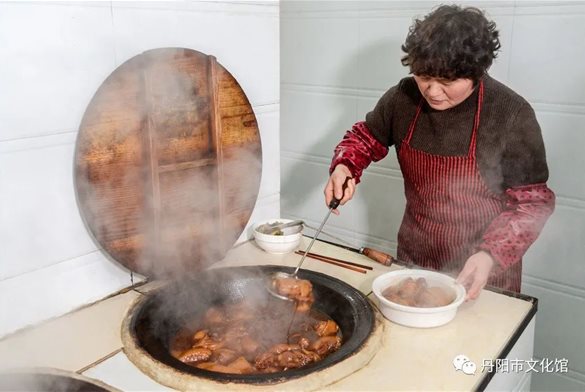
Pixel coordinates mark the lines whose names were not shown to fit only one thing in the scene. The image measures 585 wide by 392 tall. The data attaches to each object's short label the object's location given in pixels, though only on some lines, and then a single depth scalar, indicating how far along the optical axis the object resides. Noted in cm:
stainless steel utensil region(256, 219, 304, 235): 198
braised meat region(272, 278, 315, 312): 163
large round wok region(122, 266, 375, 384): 125
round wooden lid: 148
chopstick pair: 181
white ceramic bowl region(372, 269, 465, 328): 142
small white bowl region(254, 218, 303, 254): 191
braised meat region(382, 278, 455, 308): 149
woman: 166
